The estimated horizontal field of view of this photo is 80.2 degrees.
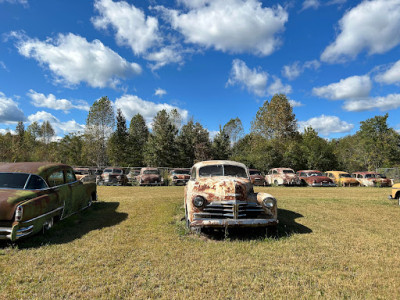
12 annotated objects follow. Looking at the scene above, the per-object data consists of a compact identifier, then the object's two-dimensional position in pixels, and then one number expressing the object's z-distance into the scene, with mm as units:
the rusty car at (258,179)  20370
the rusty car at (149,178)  19464
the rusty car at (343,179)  21219
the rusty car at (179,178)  20562
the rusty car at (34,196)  4605
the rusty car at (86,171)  21491
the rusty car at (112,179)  19234
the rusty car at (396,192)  9797
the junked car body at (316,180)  20250
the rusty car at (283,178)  20095
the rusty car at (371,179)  20812
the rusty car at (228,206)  5035
